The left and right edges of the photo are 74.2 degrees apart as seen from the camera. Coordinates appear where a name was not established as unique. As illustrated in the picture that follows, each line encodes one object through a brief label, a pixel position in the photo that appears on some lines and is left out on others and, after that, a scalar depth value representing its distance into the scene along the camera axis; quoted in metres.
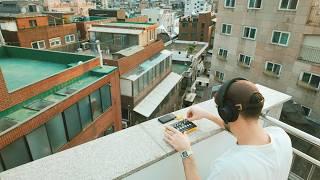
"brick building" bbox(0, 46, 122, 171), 5.73
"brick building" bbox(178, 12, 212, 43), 35.25
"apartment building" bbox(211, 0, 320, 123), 10.76
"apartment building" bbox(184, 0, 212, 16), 79.75
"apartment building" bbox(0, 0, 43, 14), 25.50
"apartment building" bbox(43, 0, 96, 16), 39.22
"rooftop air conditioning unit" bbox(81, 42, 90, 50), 15.48
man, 1.31
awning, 12.80
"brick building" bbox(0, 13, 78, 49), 14.80
